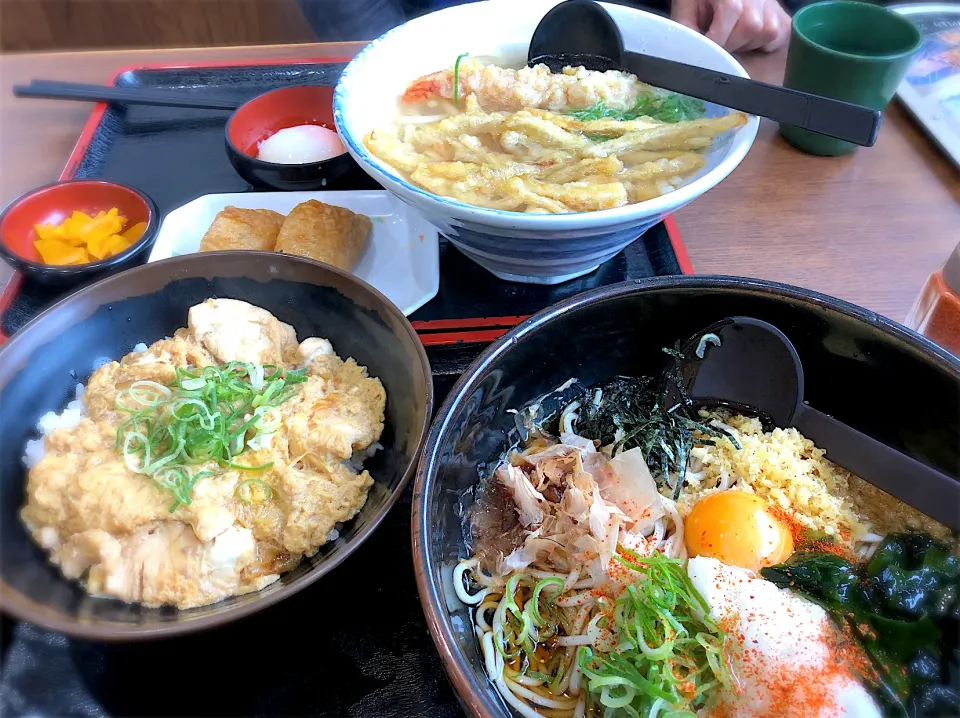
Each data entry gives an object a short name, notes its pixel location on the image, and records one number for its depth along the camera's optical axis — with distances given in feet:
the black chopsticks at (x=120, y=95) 1.68
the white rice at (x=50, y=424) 1.06
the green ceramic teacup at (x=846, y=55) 1.54
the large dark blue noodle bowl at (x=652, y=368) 0.91
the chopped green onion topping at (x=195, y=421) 1.01
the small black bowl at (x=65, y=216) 1.34
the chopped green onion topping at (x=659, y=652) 0.82
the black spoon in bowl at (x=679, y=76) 1.10
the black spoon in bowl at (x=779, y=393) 0.92
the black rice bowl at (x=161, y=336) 0.92
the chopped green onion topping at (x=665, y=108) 1.42
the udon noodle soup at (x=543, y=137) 1.22
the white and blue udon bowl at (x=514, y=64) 1.11
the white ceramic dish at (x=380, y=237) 1.41
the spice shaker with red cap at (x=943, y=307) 1.21
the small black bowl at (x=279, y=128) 1.53
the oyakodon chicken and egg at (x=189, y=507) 0.95
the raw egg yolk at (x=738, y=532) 0.94
